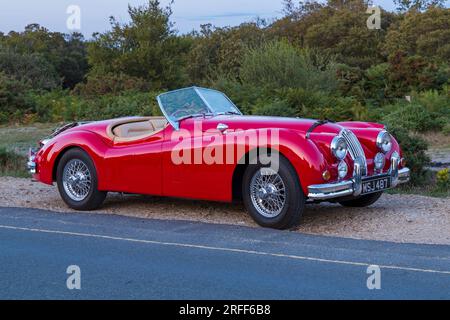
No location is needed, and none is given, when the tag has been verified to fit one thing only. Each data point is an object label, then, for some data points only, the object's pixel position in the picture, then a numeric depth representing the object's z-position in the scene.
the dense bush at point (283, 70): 28.11
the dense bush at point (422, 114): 23.23
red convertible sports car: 8.98
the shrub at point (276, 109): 21.31
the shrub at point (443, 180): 13.05
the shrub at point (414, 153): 13.70
